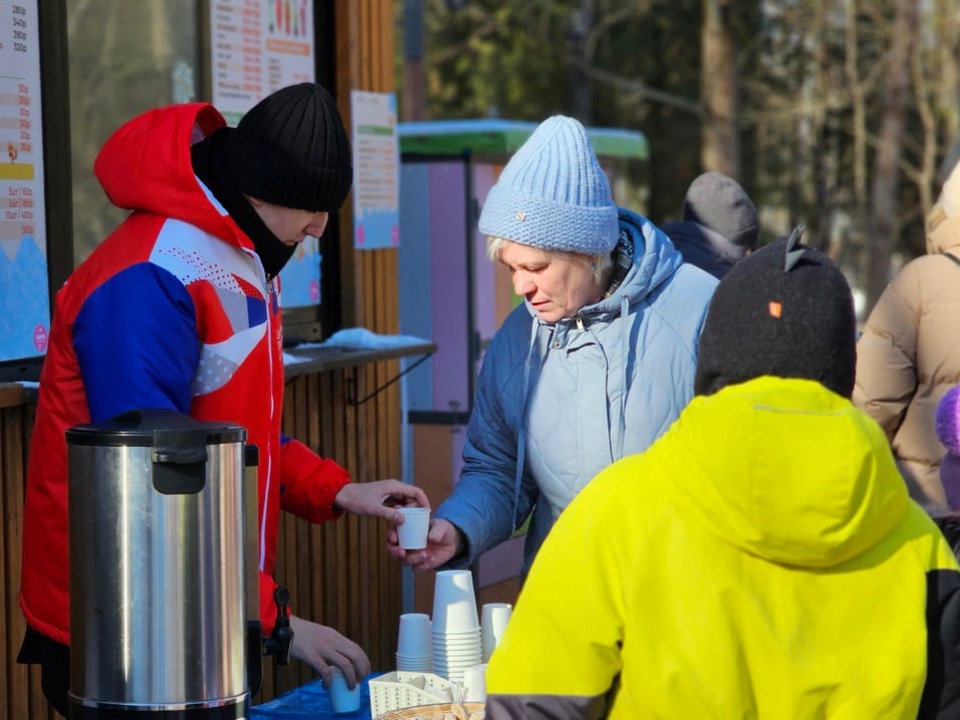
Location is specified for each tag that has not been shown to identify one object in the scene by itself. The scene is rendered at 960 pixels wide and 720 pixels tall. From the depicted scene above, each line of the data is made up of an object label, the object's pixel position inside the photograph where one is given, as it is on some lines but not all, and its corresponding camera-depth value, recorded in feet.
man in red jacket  13.70
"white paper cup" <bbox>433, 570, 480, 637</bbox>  16.64
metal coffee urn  12.35
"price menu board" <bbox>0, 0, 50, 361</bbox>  22.05
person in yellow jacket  10.39
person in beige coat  23.55
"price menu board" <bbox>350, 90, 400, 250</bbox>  31.15
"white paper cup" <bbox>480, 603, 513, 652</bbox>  17.13
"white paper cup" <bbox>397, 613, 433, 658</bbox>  16.86
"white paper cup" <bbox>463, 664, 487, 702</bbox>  15.75
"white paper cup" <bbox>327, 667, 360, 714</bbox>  16.12
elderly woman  16.77
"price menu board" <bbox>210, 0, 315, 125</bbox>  27.78
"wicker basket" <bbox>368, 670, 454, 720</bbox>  15.60
